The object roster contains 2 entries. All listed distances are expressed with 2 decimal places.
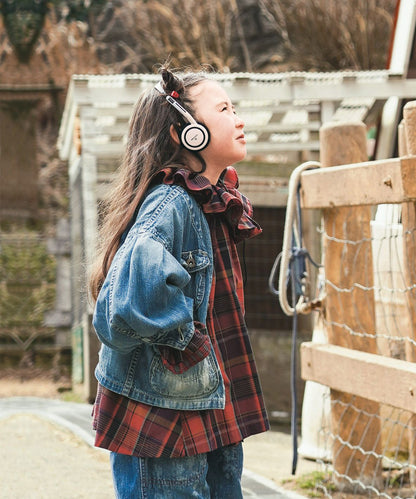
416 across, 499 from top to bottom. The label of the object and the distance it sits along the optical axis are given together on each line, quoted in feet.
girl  7.39
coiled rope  13.88
